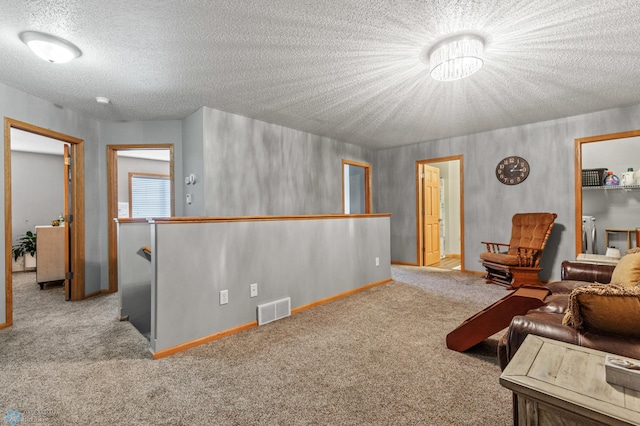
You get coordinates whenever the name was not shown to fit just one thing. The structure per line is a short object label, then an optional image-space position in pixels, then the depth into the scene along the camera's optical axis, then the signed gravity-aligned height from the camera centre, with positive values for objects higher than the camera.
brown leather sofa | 1.15 -0.54
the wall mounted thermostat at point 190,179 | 3.94 +0.45
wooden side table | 0.84 -0.55
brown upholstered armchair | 4.03 -0.62
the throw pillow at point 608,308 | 1.13 -0.38
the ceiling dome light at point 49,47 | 2.15 +1.24
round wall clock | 4.59 +0.61
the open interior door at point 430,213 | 5.84 -0.04
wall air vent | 2.88 -0.96
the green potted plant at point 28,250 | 5.62 -0.63
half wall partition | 2.29 -0.54
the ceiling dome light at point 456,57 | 2.30 +1.20
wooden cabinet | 4.45 -0.57
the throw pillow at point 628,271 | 1.74 -0.38
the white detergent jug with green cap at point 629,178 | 5.05 +0.50
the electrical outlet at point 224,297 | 2.61 -0.72
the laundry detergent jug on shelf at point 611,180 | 5.24 +0.49
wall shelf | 5.15 +0.37
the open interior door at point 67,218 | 3.87 -0.04
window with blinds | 6.88 +0.45
